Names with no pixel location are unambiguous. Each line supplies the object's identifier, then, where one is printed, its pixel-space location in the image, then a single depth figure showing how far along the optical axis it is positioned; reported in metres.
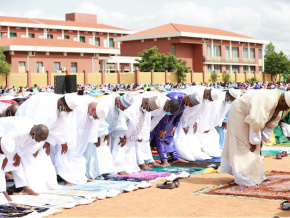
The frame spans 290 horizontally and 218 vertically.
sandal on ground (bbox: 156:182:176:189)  8.21
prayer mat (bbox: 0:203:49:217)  6.54
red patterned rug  7.38
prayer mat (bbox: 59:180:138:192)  8.22
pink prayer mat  9.11
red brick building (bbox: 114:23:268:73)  42.56
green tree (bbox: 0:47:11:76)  30.33
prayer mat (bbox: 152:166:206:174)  9.86
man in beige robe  7.91
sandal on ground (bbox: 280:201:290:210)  6.48
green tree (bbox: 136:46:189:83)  36.75
